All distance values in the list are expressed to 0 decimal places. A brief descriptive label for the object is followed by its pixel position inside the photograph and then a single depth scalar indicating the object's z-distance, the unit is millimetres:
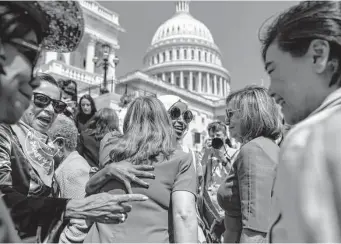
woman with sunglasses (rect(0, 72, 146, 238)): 1425
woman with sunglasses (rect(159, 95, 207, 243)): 3766
